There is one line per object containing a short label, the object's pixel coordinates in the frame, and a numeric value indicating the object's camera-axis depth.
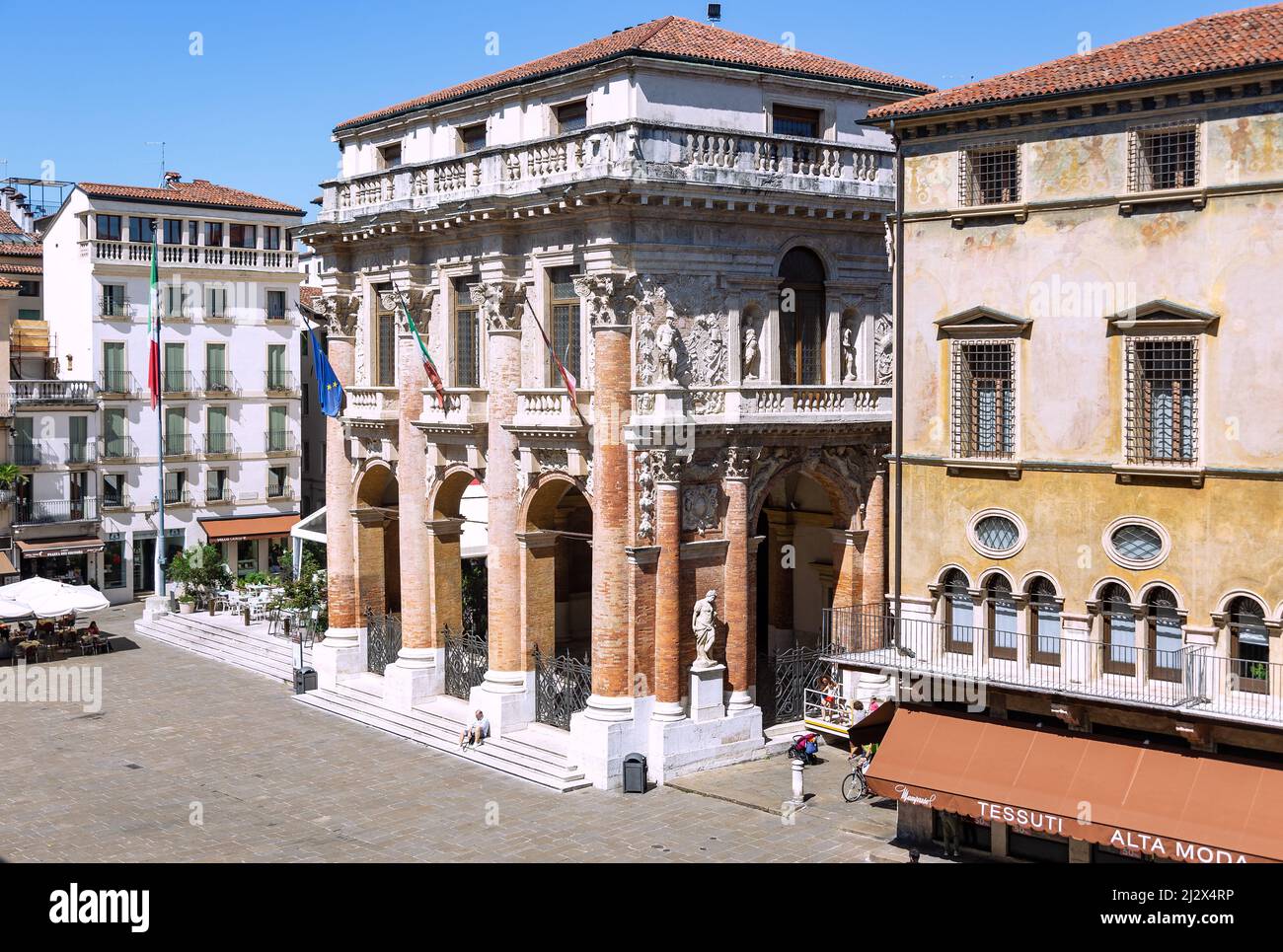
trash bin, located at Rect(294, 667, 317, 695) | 40.97
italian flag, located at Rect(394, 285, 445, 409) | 36.34
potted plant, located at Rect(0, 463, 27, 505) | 52.72
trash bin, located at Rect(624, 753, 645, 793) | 31.00
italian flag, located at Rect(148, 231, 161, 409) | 52.34
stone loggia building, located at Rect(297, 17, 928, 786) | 32.12
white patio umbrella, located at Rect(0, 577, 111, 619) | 44.97
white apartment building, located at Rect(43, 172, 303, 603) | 57.75
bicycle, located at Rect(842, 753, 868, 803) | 29.95
